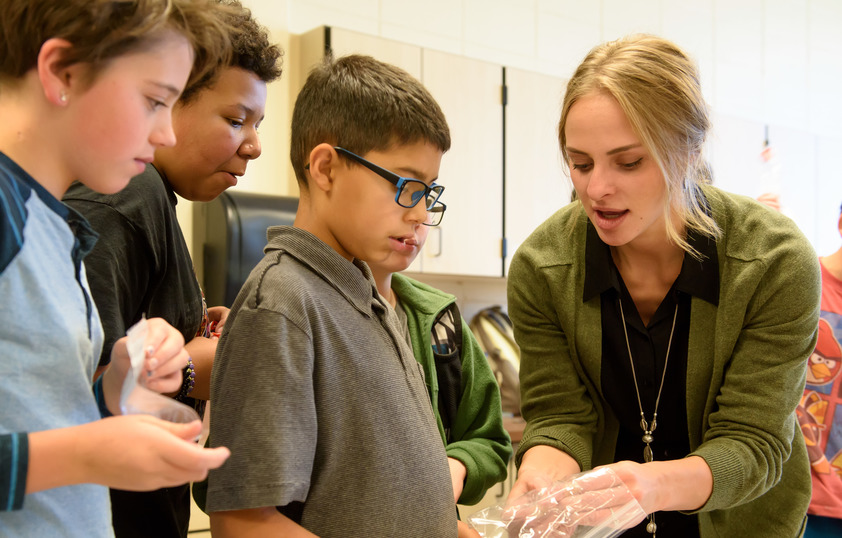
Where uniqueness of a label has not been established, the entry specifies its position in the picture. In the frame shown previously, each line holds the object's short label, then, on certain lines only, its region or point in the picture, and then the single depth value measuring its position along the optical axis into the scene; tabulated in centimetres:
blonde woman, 123
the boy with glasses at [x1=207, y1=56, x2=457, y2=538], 82
